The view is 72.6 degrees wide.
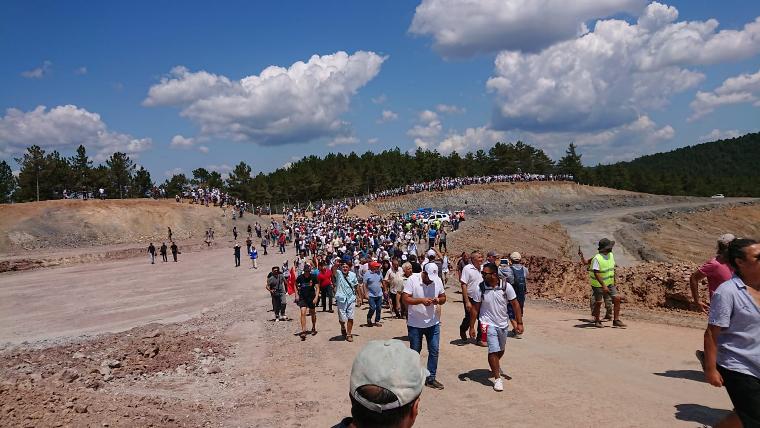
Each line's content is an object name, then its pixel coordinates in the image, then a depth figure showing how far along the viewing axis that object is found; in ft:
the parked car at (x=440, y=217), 133.28
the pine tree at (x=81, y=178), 218.18
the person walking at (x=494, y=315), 23.61
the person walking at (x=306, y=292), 37.76
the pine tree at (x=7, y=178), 283.30
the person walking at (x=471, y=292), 31.83
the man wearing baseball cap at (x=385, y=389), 7.03
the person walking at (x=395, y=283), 42.96
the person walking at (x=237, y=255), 92.53
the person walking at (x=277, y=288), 43.98
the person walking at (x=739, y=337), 12.51
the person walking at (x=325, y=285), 48.29
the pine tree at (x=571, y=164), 333.83
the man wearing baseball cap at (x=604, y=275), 33.37
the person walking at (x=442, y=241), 89.10
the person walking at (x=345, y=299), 36.65
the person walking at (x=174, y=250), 107.63
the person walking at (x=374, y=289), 40.29
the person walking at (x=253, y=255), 90.68
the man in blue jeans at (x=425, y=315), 24.54
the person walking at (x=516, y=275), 33.50
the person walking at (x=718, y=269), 19.52
